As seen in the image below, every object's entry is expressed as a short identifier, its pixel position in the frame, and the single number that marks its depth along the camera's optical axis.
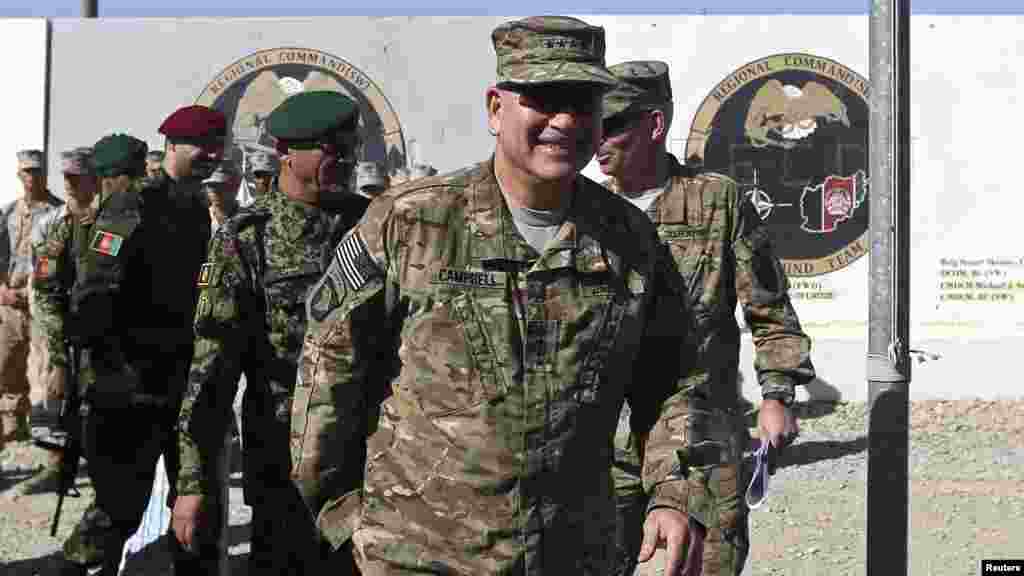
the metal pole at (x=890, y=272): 5.48
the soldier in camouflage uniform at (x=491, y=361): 3.31
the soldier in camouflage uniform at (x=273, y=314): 5.05
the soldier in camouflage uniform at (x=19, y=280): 12.27
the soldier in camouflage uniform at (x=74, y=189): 10.62
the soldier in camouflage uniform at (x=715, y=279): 5.24
